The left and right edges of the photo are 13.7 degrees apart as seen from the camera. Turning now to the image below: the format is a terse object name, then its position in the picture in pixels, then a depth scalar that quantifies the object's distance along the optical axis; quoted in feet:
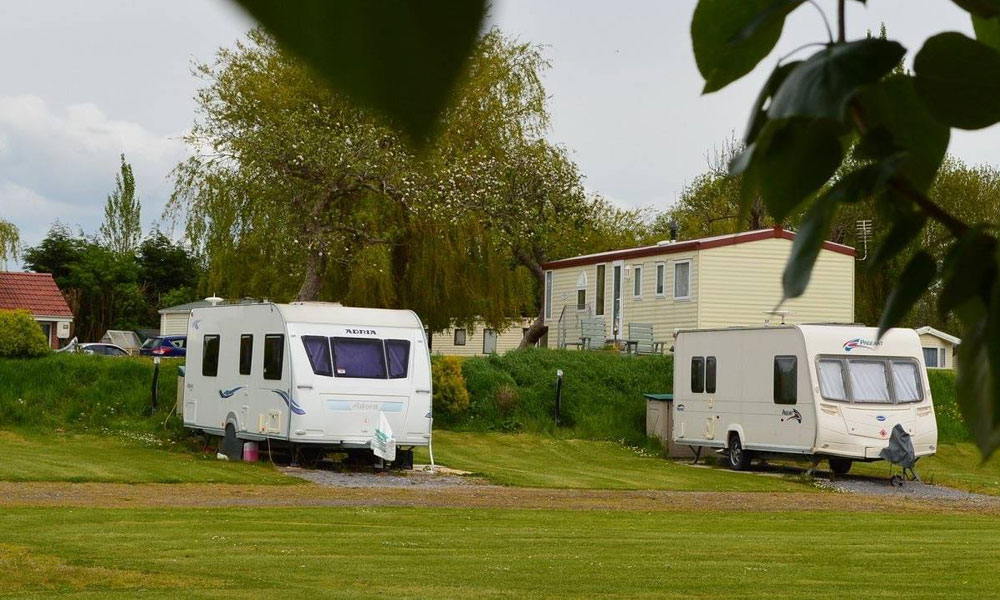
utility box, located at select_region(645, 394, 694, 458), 247.25
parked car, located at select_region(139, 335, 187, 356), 342.65
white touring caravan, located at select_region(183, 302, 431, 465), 225.05
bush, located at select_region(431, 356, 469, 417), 250.07
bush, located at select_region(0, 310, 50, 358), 245.36
